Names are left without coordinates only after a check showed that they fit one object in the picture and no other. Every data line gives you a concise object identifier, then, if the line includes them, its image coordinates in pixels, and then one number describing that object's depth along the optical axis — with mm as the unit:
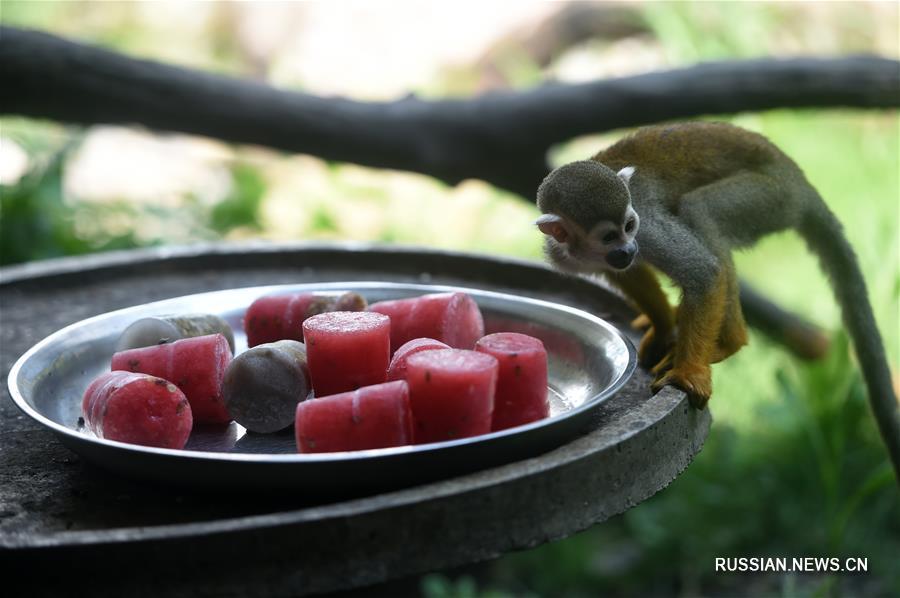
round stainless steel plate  1661
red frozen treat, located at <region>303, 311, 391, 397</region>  1767
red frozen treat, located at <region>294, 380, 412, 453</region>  1700
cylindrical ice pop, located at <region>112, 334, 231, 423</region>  1787
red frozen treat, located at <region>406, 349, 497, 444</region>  1700
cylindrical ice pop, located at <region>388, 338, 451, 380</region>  1773
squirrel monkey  1851
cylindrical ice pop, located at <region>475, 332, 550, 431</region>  1738
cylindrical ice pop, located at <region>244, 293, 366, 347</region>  1877
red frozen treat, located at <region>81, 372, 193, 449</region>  1725
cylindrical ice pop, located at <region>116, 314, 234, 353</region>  1835
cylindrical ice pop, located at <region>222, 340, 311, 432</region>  1765
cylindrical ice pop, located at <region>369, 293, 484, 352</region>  1840
